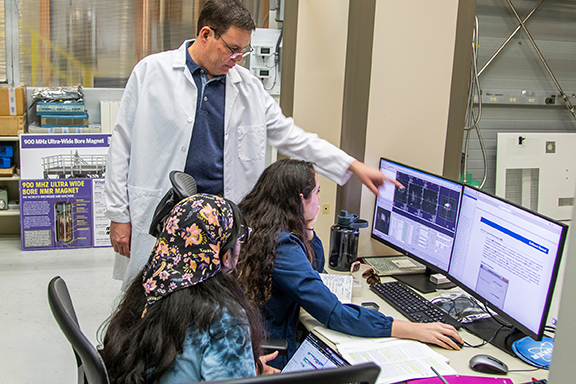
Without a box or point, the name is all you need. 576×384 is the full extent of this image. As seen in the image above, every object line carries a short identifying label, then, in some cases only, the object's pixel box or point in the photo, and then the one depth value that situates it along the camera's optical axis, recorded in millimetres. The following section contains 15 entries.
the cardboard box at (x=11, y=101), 3801
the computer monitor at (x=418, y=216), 1816
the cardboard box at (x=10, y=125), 3824
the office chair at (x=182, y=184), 1252
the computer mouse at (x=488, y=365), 1346
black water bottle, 2080
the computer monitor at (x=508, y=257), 1356
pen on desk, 1267
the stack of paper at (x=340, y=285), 1761
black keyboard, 1631
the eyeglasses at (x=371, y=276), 1951
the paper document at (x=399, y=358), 1323
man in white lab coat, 1889
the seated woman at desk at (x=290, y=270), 1496
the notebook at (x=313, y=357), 1411
